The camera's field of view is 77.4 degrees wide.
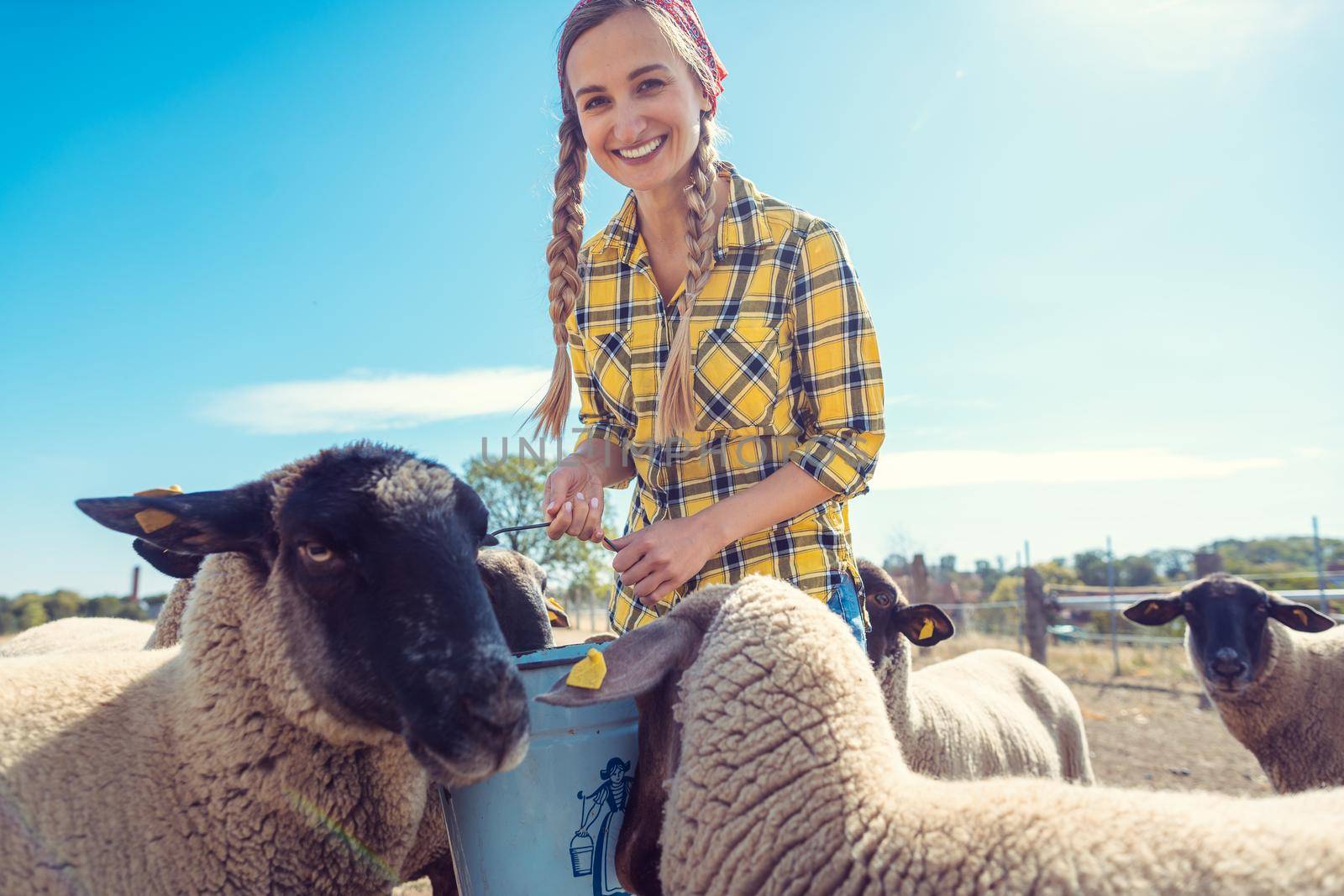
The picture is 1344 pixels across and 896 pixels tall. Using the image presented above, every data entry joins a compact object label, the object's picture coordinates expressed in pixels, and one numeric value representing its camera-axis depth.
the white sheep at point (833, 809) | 1.35
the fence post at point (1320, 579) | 12.44
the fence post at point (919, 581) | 16.80
